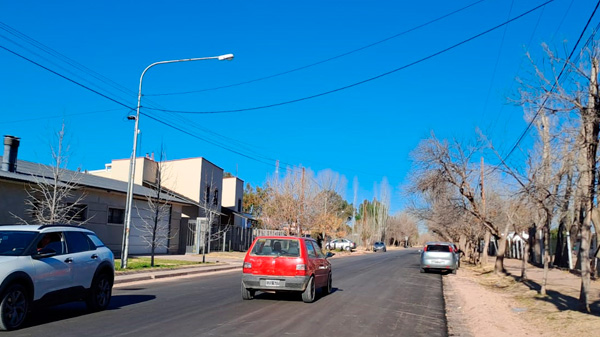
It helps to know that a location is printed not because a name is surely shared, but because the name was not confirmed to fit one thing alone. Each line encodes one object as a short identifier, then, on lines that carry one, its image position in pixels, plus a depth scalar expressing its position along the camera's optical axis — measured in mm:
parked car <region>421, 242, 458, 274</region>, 26688
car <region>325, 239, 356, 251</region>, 71038
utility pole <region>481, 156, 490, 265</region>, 28459
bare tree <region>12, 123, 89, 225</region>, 18977
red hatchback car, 12445
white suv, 7910
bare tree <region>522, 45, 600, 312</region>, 10961
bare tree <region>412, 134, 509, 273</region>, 24438
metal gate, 36031
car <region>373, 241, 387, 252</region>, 78312
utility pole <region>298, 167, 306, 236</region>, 45647
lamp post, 19438
